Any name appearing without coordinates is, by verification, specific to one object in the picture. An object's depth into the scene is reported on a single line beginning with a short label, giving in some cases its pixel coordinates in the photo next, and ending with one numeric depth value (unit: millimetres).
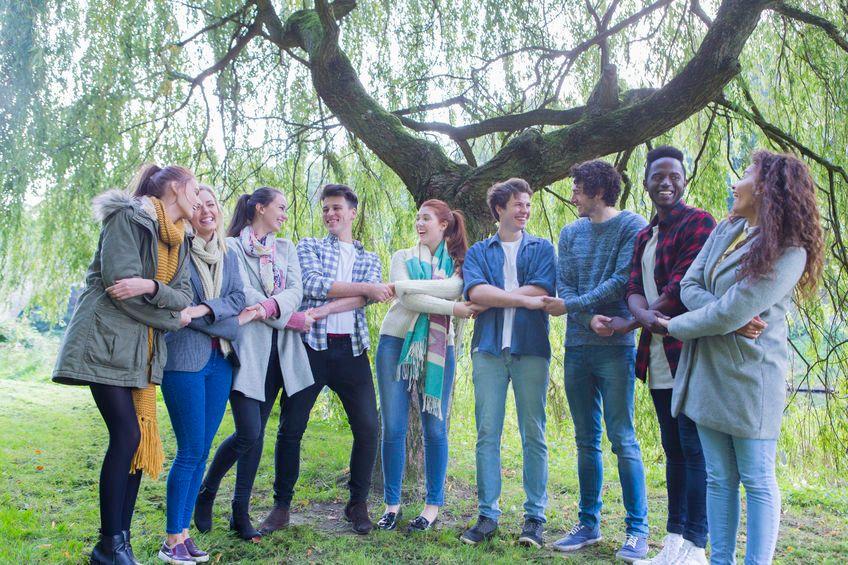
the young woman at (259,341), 3193
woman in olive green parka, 2588
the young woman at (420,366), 3494
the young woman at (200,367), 2898
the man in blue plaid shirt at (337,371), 3449
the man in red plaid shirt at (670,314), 2859
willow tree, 4398
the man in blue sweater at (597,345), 3186
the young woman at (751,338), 2400
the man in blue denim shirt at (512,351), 3326
